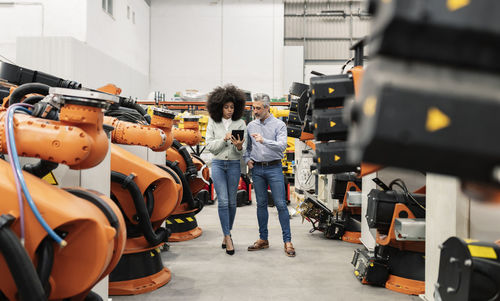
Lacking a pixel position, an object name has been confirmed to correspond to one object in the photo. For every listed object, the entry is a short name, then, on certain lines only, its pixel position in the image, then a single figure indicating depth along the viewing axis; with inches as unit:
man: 160.9
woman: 162.7
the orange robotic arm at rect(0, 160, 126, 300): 51.1
